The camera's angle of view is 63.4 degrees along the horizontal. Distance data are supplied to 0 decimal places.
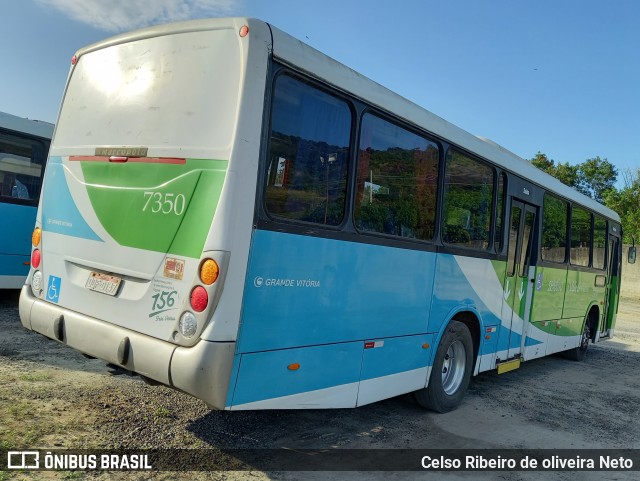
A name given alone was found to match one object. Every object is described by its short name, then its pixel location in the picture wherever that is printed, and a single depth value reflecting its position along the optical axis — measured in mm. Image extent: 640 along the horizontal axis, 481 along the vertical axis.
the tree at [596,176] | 44219
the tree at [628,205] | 28500
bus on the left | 8812
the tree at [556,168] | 40000
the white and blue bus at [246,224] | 3387
